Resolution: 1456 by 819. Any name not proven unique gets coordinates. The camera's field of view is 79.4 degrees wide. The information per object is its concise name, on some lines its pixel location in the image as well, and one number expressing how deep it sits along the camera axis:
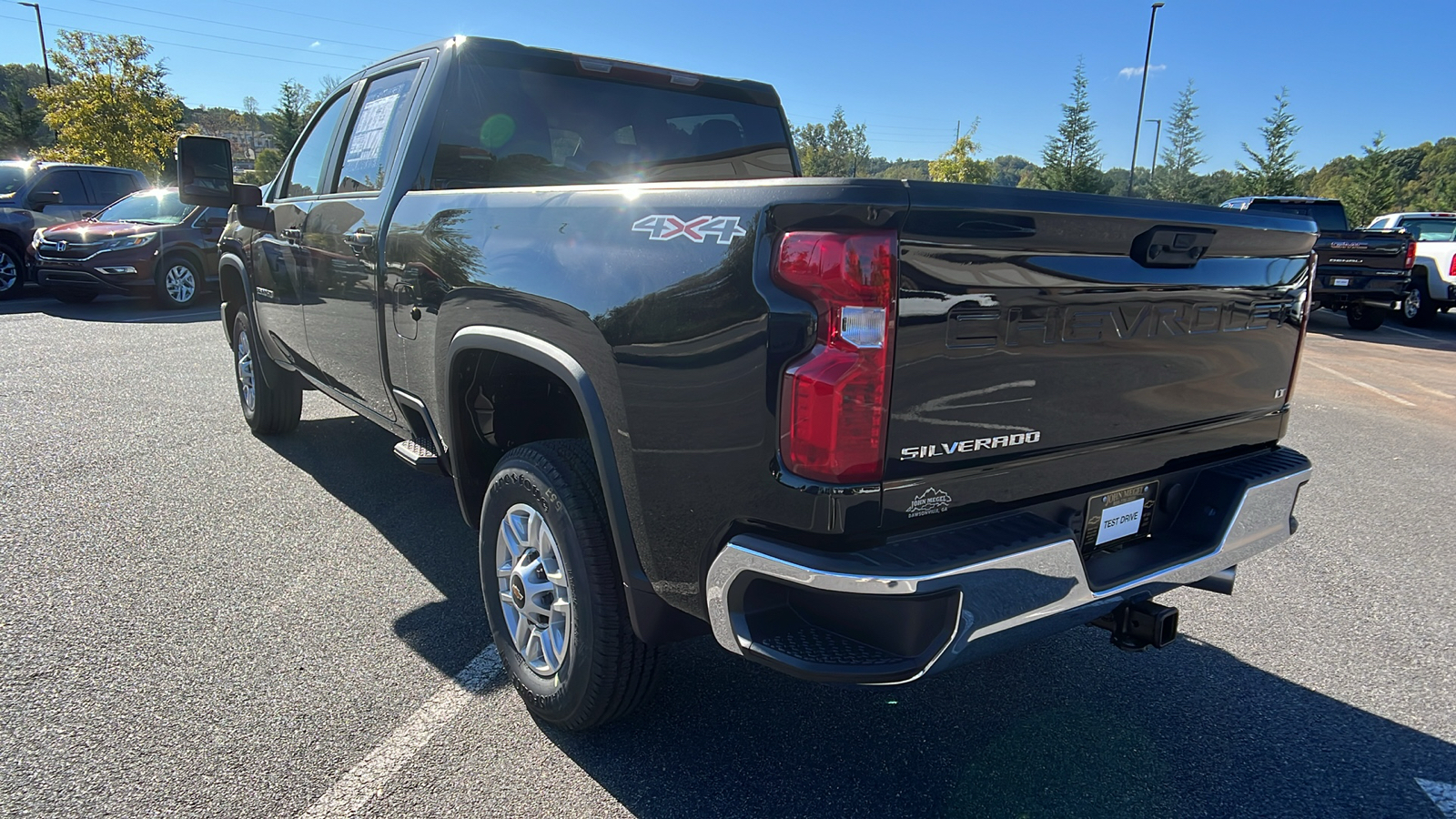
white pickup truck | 14.00
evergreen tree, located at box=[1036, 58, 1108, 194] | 38.19
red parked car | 11.81
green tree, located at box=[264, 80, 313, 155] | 43.81
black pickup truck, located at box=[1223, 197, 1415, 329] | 12.65
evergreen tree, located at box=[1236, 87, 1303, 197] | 29.62
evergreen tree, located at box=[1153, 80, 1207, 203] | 42.19
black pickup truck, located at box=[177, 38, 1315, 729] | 1.79
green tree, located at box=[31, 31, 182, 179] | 25.75
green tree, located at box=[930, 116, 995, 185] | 33.03
